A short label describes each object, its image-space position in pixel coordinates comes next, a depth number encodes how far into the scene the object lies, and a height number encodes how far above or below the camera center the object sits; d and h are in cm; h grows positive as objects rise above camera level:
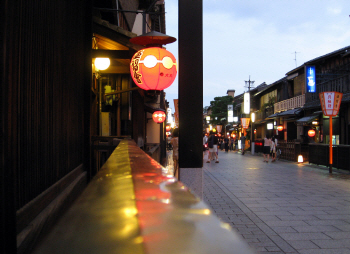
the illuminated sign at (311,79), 2206 +376
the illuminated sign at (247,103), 3528 +313
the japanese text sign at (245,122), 3495 +87
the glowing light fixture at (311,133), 2338 -29
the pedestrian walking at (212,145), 1862 -102
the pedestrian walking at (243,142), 3042 -130
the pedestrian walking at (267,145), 1956 -104
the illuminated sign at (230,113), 4631 +257
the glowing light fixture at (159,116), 1934 +87
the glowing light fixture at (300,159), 1891 -189
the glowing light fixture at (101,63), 836 +187
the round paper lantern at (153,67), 691 +147
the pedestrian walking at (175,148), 1097 -69
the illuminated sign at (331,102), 1390 +128
